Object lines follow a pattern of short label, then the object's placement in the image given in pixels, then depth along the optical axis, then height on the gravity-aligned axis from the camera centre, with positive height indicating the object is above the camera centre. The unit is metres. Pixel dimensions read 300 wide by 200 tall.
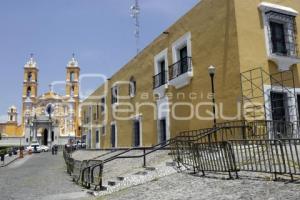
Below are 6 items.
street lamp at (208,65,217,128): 12.48 +2.21
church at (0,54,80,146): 72.00 +5.53
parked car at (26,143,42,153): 49.95 -1.47
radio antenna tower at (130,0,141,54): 36.91 +14.05
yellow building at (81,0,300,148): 12.47 +2.84
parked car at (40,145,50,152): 55.33 -1.73
